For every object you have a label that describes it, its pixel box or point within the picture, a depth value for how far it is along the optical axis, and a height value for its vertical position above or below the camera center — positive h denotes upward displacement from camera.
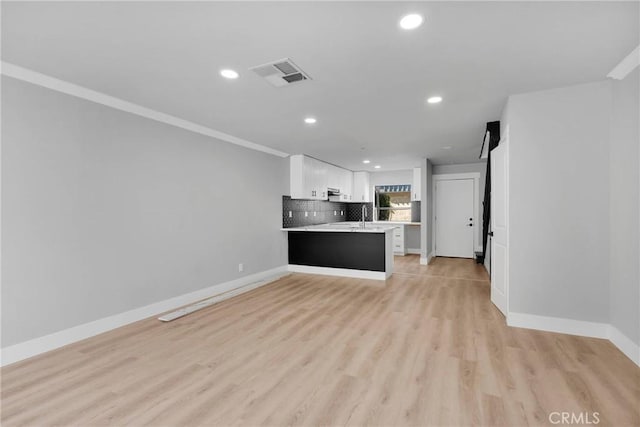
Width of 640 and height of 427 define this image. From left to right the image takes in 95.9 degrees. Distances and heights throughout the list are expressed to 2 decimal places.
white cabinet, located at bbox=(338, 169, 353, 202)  7.76 +0.69
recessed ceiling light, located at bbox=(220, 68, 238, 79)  2.48 +1.20
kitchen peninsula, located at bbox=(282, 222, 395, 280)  5.20 -0.79
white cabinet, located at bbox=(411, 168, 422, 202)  7.41 +0.70
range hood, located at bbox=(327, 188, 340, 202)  7.13 +0.41
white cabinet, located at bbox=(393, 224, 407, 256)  8.16 -0.89
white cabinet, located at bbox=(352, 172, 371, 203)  8.45 +0.68
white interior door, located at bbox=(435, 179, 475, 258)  7.43 -0.22
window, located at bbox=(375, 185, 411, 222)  8.73 +0.22
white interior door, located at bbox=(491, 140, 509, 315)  3.25 -0.20
